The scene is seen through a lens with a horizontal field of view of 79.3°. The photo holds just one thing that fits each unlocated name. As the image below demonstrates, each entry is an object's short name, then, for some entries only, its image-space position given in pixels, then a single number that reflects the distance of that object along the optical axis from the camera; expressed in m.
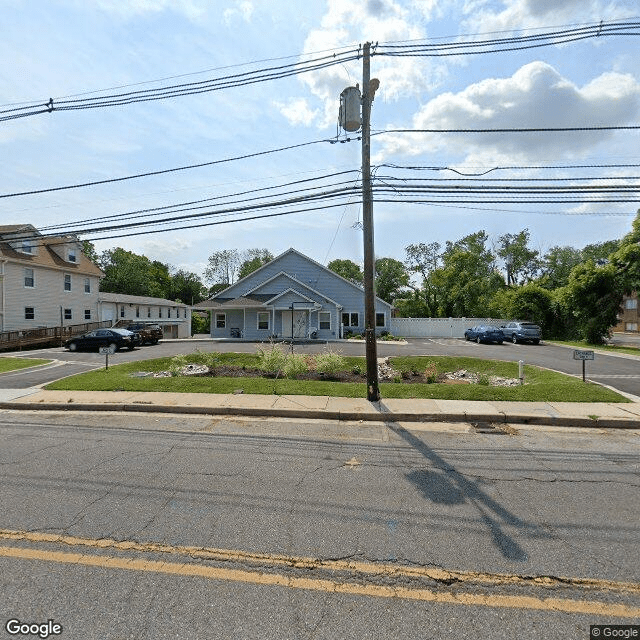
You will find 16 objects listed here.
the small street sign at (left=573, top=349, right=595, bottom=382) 10.08
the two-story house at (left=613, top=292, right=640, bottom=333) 55.03
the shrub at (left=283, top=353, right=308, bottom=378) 12.45
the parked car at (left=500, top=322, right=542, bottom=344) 27.20
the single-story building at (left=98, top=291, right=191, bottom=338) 39.05
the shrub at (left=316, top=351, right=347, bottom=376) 12.76
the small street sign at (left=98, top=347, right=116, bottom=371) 12.44
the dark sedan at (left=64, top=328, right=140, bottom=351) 23.72
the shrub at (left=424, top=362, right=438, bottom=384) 12.34
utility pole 9.61
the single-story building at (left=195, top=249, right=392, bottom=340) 30.44
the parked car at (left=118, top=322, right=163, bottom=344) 27.52
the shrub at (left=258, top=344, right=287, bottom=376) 13.02
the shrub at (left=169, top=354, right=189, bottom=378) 13.36
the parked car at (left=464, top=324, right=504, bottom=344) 28.34
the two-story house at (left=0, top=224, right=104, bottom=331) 28.16
